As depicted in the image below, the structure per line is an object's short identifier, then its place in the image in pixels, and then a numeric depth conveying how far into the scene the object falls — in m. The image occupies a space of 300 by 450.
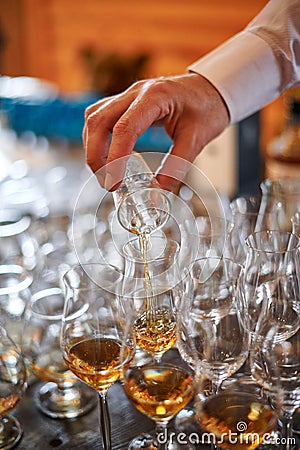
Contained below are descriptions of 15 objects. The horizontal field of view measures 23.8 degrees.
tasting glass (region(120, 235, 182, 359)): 0.98
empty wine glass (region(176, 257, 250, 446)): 0.96
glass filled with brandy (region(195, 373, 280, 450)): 0.82
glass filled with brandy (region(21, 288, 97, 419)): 1.13
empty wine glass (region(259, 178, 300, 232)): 1.42
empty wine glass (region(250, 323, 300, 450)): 0.91
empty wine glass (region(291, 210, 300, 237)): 1.17
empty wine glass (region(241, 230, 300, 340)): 0.98
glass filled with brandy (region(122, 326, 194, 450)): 0.92
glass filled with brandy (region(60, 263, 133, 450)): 0.97
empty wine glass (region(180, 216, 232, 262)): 1.20
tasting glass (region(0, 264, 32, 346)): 1.28
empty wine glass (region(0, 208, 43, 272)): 1.50
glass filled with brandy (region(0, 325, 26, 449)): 1.02
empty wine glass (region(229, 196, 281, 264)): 1.35
